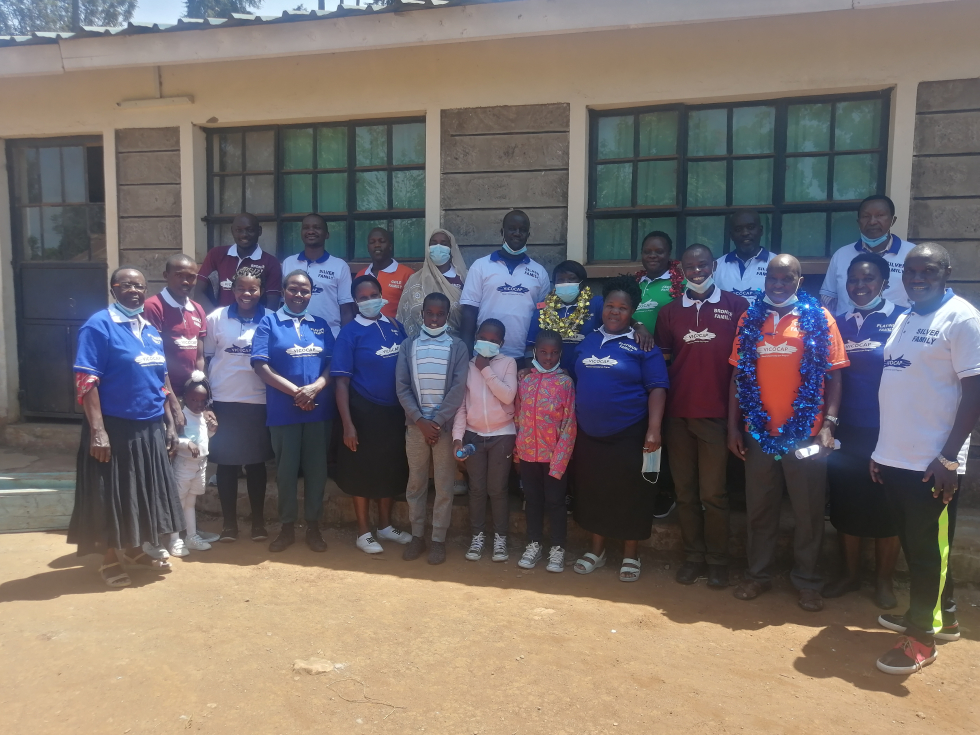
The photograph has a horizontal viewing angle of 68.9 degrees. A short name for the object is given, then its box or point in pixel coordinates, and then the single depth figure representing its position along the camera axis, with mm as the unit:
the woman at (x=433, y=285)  5004
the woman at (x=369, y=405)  4629
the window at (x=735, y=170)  5254
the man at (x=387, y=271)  5246
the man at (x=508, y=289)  4855
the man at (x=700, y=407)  4113
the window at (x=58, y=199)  6660
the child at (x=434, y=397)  4473
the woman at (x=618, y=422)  4176
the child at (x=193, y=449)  4566
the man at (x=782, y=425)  3826
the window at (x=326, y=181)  6098
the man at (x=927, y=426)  3207
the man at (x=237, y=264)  5230
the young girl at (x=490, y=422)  4438
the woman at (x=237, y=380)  4730
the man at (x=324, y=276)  5281
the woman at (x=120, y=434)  4020
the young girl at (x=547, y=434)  4336
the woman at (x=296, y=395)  4590
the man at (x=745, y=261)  4613
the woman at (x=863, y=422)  3834
